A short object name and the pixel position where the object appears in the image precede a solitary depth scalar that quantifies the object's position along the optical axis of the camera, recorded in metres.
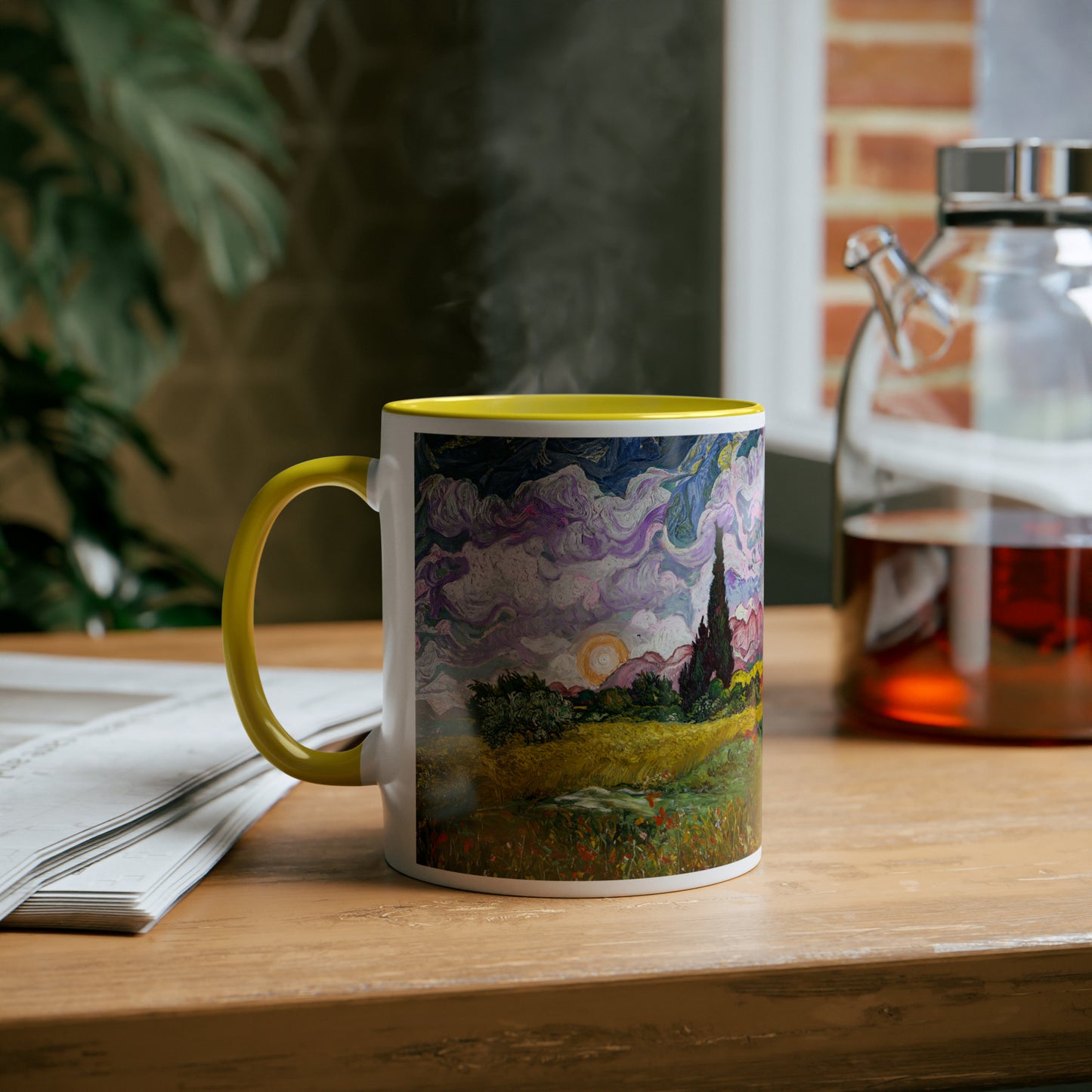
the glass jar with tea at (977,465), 0.58
